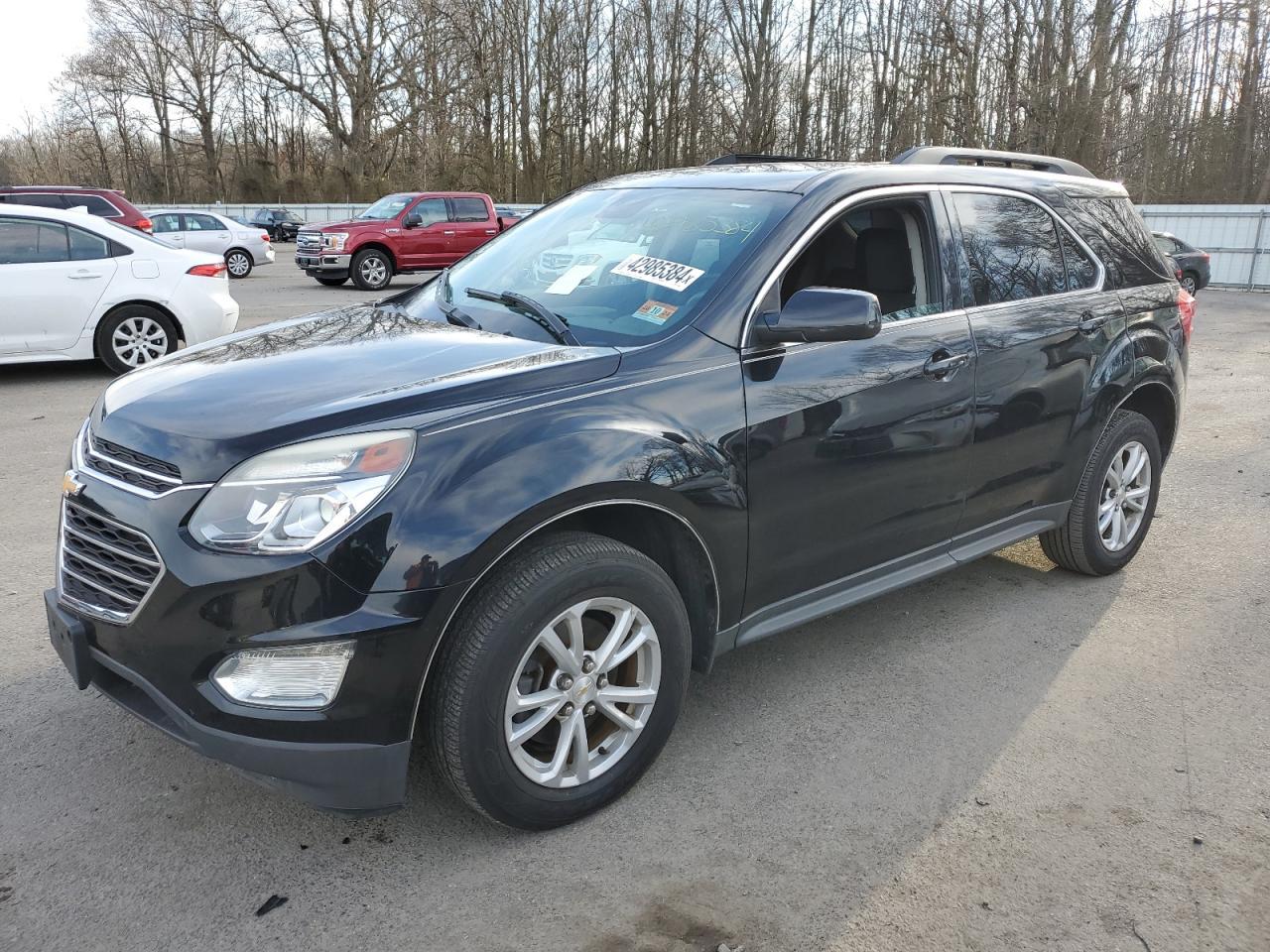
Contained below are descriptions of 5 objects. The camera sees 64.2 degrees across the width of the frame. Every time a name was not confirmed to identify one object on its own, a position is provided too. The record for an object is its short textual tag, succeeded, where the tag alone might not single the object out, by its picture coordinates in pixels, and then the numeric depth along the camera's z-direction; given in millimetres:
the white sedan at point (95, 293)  8930
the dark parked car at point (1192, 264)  20141
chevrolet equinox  2389
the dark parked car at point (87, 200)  16719
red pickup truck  19547
